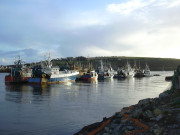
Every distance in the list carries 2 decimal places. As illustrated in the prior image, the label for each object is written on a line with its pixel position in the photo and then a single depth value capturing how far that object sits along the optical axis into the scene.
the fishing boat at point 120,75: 106.23
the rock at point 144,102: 14.70
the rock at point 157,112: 11.03
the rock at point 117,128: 10.64
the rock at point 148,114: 10.78
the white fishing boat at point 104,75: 97.95
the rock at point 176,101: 12.30
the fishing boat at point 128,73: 109.39
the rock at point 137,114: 11.16
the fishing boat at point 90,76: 81.42
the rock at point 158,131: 9.03
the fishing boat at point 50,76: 64.56
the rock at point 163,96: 14.98
